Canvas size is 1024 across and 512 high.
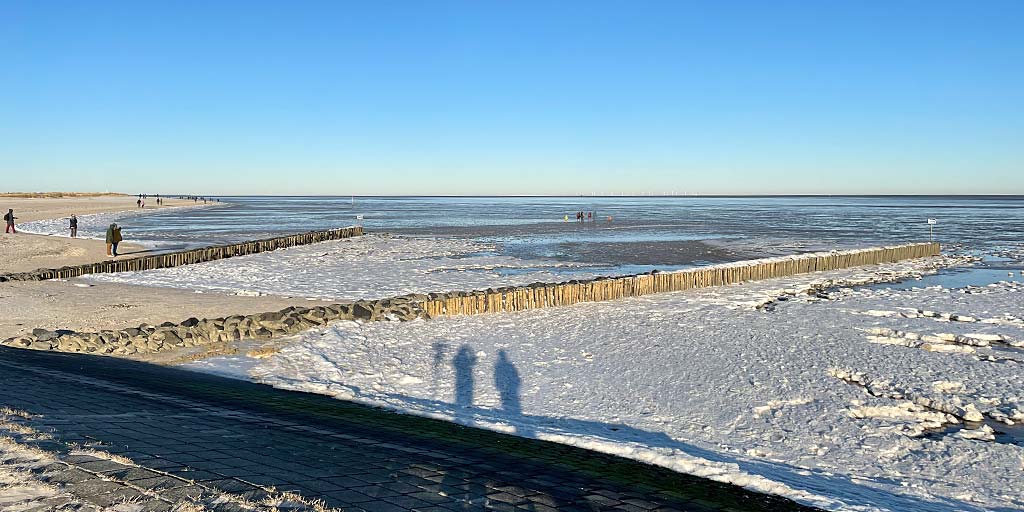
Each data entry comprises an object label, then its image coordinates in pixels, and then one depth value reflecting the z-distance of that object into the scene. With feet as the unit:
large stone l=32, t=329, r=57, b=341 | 42.04
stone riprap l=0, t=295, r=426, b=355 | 41.11
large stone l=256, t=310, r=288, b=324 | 47.03
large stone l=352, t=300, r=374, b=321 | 50.93
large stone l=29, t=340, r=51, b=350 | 40.45
